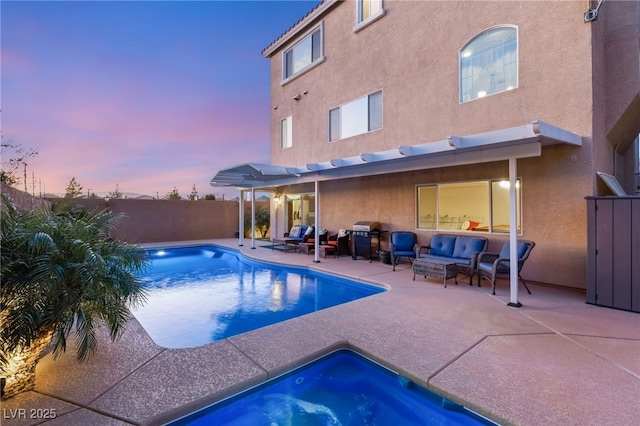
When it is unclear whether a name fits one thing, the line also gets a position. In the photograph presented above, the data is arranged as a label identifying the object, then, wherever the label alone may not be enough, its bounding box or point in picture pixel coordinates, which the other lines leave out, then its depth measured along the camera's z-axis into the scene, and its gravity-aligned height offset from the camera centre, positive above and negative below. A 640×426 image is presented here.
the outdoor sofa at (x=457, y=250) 7.05 -1.00
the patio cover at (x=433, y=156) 5.36 +1.33
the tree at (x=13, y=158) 10.09 +1.89
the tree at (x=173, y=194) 20.08 +1.19
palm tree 2.55 -0.69
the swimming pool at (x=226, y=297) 5.05 -1.99
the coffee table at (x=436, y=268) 6.75 -1.33
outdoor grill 9.93 -0.93
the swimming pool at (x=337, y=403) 2.80 -1.98
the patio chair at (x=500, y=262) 6.06 -1.08
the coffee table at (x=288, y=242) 12.30 -1.31
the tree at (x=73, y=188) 17.70 +1.47
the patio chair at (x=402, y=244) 8.62 -0.98
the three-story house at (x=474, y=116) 6.14 +2.54
